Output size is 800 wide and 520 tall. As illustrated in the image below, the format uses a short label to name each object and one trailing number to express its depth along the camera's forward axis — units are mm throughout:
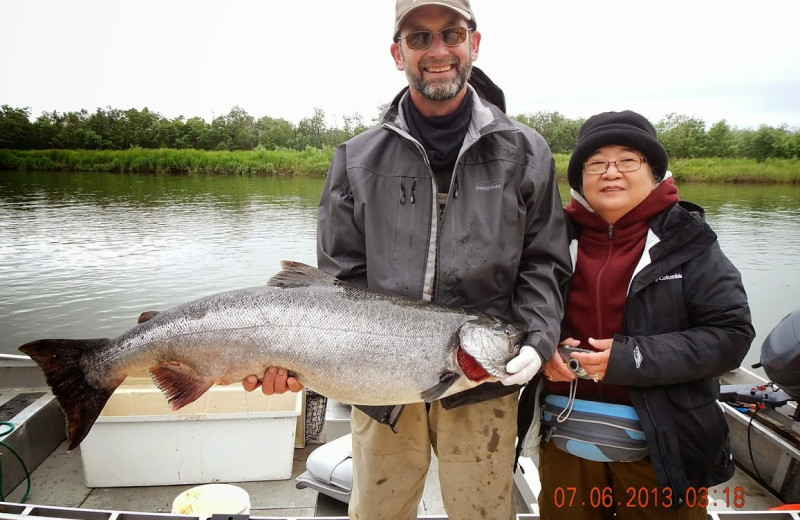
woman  2209
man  2373
